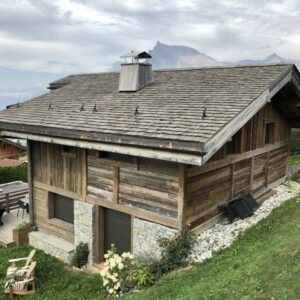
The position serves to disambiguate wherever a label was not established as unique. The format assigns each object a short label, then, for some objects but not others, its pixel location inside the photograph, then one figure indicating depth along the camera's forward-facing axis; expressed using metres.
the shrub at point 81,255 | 11.30
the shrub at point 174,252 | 8.57
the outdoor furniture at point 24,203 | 16.06
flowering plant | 8.75
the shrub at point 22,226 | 13.50
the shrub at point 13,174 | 23.27
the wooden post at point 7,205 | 16.86
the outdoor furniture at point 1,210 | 15.31
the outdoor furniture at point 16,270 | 10.30
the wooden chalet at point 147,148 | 8.59
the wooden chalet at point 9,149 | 18.55
